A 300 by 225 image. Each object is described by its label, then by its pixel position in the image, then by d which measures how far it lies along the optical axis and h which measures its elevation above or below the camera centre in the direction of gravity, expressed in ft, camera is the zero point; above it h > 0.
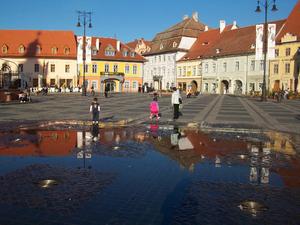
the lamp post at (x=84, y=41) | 157.39 +18.96
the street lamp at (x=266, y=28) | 125.60 +20.23
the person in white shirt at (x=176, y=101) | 61.79 -2.04
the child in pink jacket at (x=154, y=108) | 64.69 -3.43
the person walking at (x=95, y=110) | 54.08 -3.23
